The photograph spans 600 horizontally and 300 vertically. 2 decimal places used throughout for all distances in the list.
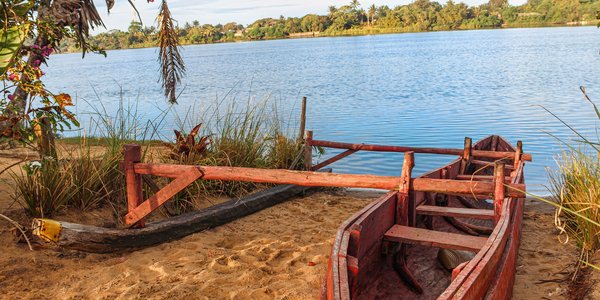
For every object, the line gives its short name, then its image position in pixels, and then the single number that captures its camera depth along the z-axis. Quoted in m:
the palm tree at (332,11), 131.29
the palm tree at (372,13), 127.51
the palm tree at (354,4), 133.52
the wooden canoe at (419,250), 3.01
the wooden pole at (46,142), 6.06
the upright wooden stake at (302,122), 8.82
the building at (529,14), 100.43
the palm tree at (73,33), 5.70
